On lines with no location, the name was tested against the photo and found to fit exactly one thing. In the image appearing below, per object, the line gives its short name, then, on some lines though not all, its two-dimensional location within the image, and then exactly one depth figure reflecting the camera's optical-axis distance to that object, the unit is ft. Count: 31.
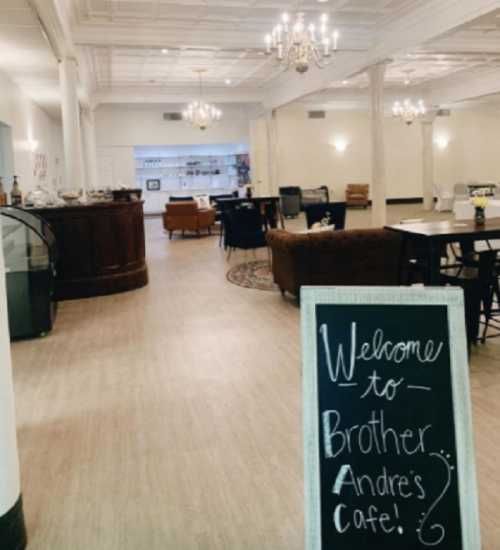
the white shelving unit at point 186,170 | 68.08
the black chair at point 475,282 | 14.07
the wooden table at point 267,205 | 38.47
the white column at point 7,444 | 7.02
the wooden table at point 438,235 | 14.23
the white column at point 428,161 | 60.08
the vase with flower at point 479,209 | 16.12
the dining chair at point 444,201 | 58.08
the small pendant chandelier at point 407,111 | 52.31
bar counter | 22.30
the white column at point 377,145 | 36.58
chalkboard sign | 5.61
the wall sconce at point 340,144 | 68.90
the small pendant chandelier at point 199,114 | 49.21
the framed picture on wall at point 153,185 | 68.05
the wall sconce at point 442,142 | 71.15
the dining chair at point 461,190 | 58.08
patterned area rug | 24.43
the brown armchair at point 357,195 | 66.27
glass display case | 16.76
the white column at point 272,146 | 56.85
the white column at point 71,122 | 28.55
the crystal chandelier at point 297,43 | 24.91
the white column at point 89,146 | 49.14
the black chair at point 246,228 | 31.12
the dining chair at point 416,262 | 15.35
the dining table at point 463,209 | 36.35
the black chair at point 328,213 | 29.25
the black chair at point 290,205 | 60.03
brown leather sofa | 19.36
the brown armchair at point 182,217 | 44.09
